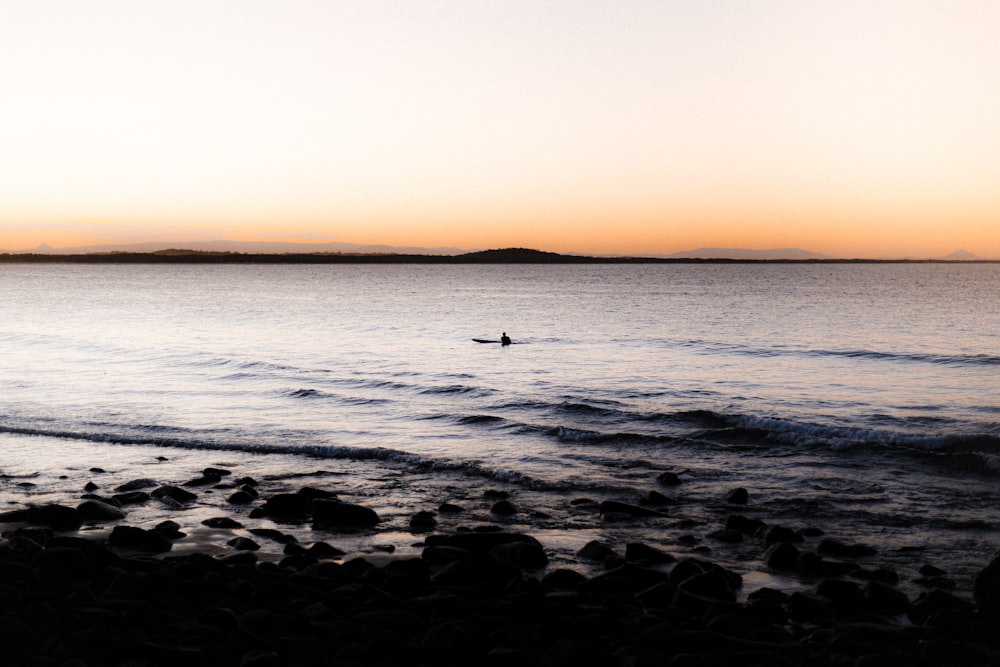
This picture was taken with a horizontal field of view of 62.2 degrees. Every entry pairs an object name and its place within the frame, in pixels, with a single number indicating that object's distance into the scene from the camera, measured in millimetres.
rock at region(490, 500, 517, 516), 13316
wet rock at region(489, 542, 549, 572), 10609
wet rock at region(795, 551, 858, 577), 10398
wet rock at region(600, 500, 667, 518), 13234
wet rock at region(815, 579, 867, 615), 9133
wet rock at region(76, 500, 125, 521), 12758
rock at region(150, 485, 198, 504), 14141
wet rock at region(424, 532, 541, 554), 11053
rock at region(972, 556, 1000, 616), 8695
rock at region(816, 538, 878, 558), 11148
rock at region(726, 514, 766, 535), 12219
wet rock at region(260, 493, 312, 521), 13273
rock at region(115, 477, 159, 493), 14828
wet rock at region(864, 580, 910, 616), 9117
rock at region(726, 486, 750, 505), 13977
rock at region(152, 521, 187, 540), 11812
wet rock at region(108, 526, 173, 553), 11211
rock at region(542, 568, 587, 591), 9625
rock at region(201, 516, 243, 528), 12547
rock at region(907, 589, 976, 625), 8812
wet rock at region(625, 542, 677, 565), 10820
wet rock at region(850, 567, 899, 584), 10062
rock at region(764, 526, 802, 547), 11594
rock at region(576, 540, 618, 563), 10886
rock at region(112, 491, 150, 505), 13914
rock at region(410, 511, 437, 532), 12441
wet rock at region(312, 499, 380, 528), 12630
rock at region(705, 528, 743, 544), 11812
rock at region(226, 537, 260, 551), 11320
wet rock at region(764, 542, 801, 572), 10625
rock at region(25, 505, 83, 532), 12289
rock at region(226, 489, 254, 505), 14029
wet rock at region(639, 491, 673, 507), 13852
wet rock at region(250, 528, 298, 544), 11711
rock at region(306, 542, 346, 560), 10961
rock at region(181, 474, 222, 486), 15344
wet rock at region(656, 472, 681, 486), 15341
